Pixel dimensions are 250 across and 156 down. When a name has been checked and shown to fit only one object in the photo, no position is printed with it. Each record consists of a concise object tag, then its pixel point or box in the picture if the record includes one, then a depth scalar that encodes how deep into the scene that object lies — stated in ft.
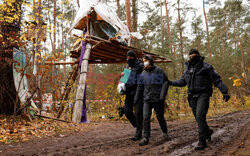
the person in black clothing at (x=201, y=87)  12.14
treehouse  26.78
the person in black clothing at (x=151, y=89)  13.99
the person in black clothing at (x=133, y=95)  15.24
